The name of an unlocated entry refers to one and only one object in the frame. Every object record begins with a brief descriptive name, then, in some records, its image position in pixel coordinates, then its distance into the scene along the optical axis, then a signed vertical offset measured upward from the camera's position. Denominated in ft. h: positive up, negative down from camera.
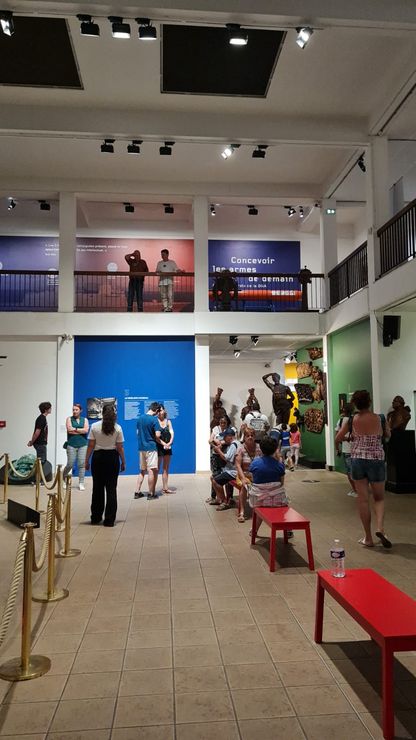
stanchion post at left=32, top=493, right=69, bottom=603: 13.89 -5.14
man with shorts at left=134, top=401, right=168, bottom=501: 29.09 -2.53
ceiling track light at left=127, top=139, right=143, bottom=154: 33.54 +16.64
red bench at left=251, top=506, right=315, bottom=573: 16.14 -4.06
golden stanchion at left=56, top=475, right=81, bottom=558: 18.13 -5.24
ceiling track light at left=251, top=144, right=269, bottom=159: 34.06 +16.47
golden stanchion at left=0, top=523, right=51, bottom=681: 10.01 -5.00
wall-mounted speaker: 31.55 +4.17
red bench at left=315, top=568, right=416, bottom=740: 7.99 -3.94
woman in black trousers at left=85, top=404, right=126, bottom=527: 22.30 -2.51
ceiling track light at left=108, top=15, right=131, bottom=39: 22.35 +16.43
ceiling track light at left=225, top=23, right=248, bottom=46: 22.53 +16.22
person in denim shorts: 18.40 -2.33
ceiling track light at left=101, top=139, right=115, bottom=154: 33.40 +16.64
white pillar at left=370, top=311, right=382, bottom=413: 31.78 +2.38
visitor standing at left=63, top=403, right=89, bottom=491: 32.27 -2.76
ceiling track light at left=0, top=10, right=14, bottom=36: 21.73 +16.34
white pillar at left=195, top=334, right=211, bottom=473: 41.42 -1.37
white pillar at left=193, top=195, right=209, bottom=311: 42.42 +12.57
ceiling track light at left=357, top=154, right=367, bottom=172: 36.91 +17.07
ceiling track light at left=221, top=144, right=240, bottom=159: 34.44 +16.98
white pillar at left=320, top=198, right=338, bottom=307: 43.91 +13.89
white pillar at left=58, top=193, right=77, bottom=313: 41.73 +12.58
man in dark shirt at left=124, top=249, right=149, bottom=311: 42.58 +10.05
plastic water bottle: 11.18 -3.67
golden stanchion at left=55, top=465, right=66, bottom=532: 20.83 -3.57
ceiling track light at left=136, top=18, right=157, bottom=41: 22.45 +16.37
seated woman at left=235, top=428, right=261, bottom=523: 23.94 -2.89
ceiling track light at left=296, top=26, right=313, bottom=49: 22.49 +16.06
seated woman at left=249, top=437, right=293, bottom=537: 18.93 -3.02
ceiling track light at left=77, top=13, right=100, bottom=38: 22.17 +16.50
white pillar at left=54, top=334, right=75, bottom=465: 40.98 +1.03
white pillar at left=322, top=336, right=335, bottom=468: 41.50 -2.23
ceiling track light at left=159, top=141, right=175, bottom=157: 34.04 +16.71
